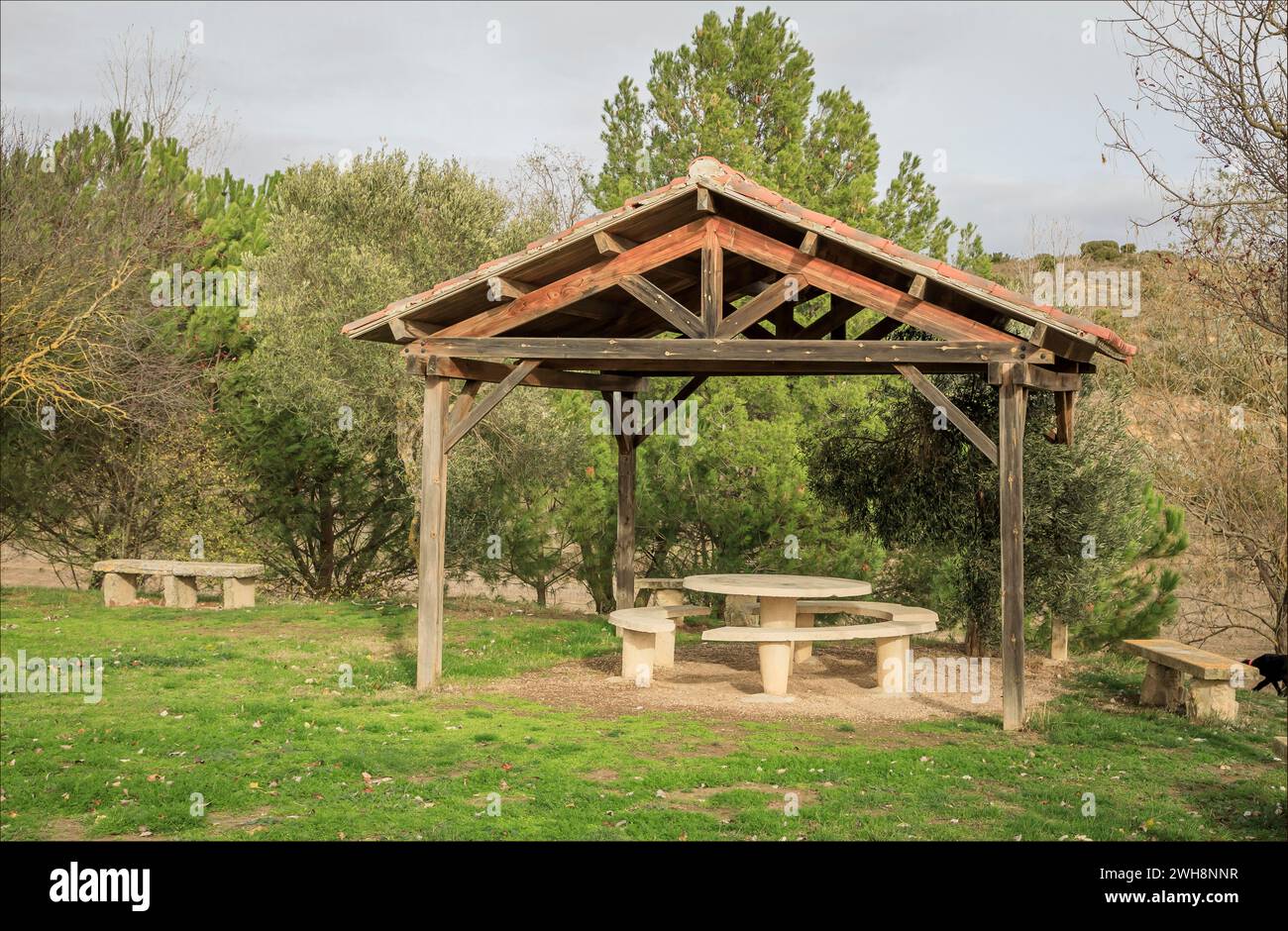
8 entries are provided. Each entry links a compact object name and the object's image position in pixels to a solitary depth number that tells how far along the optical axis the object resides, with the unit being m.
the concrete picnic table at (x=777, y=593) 10.36
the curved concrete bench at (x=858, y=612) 11.13
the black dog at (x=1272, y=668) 11.12
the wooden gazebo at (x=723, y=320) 9.12
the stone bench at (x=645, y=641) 10.93
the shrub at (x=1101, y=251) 36.78
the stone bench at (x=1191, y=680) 9.76
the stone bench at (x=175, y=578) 15.92
